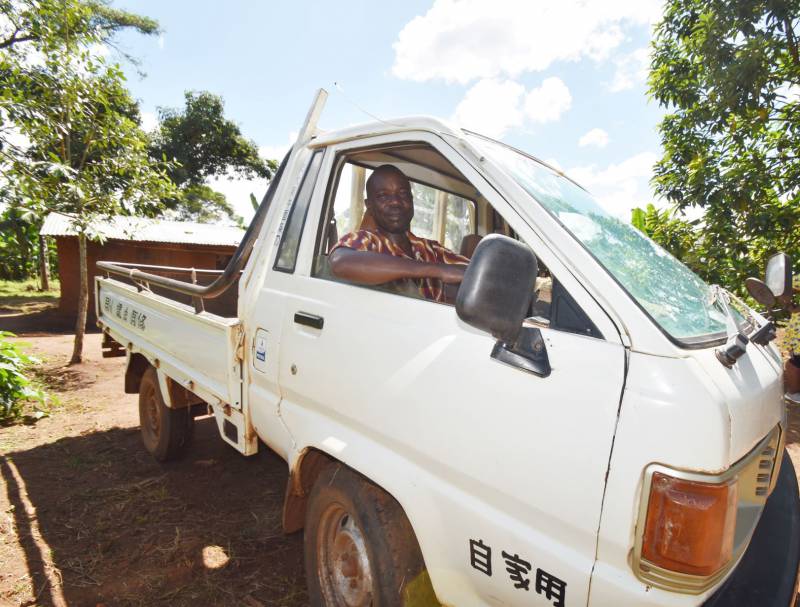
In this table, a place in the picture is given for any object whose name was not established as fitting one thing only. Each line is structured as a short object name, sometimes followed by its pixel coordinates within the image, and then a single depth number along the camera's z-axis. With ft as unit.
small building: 44.14
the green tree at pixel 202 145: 77.87
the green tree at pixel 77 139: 19.07
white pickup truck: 3.63
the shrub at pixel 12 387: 16.72
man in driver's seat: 5.99
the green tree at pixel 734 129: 19.15
